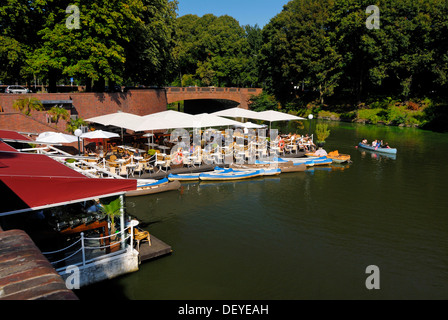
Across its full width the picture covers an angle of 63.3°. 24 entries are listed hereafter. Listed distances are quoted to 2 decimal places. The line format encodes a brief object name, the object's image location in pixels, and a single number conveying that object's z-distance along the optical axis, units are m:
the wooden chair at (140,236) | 11.66
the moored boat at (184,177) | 20.59
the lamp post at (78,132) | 17.94
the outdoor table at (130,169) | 19.60
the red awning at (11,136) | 14.04
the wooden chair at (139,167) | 20.11
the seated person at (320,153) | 27.20
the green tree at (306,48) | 60.91
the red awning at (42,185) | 7.96
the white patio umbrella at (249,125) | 26.67
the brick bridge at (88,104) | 21.75
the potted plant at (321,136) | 30.66
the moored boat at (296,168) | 23.83
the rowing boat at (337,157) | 27.09
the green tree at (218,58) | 78.56
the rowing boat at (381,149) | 30.66
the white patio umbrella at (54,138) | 16.98
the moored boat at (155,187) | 18.17
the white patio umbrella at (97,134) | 19.74
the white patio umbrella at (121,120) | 22.00
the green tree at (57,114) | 24.38
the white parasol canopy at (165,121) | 21.08
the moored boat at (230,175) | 21.20
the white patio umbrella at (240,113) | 29.35
